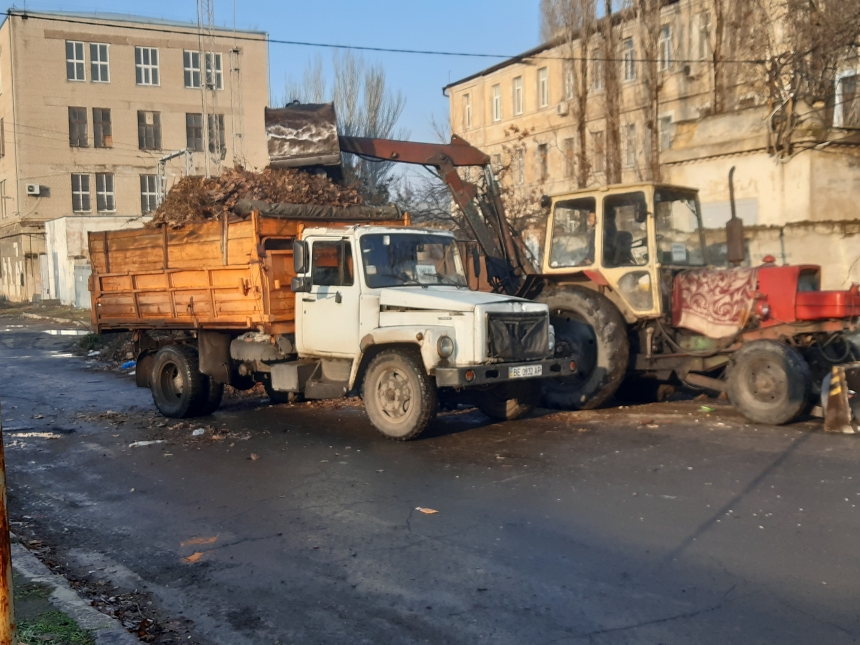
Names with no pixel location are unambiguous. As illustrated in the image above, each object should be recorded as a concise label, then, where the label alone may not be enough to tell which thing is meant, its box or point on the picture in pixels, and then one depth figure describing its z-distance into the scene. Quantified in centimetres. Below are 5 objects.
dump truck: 926
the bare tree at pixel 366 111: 4203
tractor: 970
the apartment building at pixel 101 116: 4725
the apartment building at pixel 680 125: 1634
